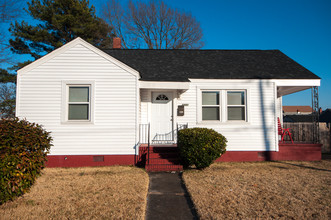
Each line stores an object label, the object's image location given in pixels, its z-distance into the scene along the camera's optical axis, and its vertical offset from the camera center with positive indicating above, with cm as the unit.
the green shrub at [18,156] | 382 -74
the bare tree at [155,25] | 2311 +1048
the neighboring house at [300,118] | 2414 +19
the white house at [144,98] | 750 +84
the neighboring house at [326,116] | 3181 +59
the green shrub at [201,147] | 661 -88
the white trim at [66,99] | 748 +73
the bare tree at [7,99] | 1758 +173
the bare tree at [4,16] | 1238 +618
